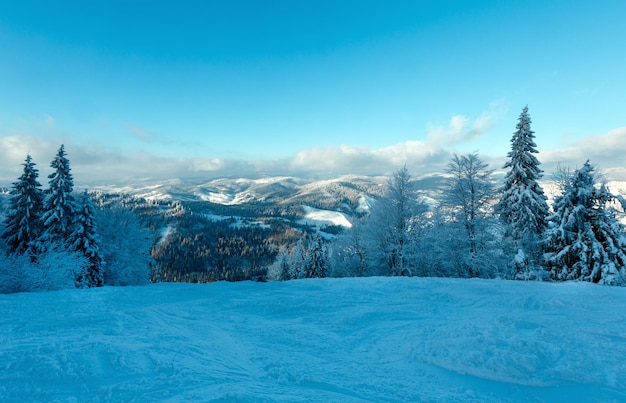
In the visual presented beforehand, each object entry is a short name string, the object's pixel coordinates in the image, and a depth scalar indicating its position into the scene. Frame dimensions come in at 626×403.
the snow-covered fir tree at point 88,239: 22.09
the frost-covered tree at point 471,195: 20.42
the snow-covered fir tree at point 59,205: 21.88
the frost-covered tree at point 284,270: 51.76
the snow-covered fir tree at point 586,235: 15.88
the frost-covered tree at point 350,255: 31.78
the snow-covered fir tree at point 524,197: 19.67
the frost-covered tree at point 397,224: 22.08
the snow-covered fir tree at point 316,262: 37.75
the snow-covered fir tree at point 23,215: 22.14
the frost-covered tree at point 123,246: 26.06
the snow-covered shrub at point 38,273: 15.16
